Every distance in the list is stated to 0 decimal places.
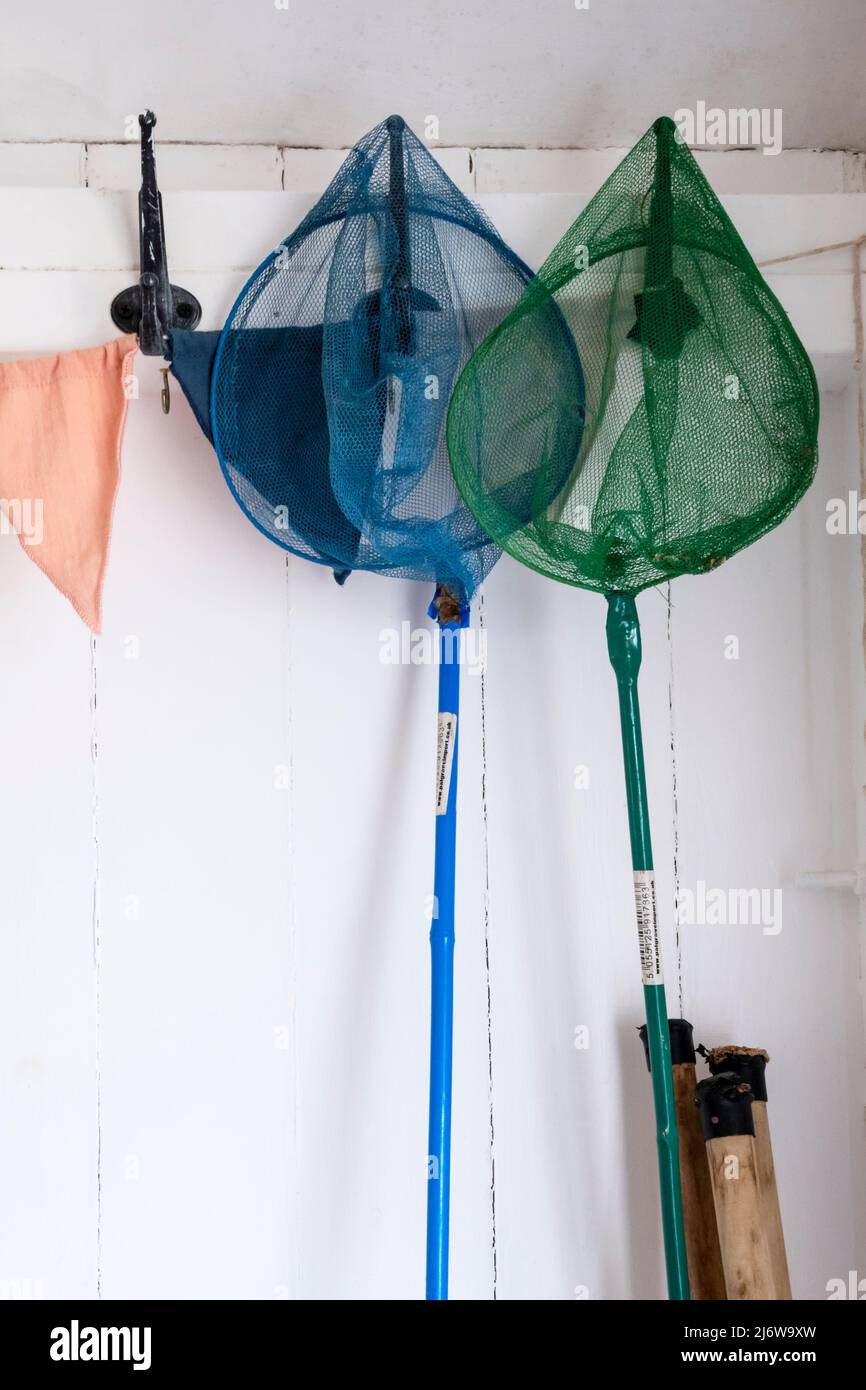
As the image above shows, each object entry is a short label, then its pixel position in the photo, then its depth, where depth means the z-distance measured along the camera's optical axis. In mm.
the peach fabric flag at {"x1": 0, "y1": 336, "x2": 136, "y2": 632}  1321
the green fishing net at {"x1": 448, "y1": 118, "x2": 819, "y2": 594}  1194
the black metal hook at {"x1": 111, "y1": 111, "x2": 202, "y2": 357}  1291
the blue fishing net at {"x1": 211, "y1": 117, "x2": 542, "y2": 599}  1232
